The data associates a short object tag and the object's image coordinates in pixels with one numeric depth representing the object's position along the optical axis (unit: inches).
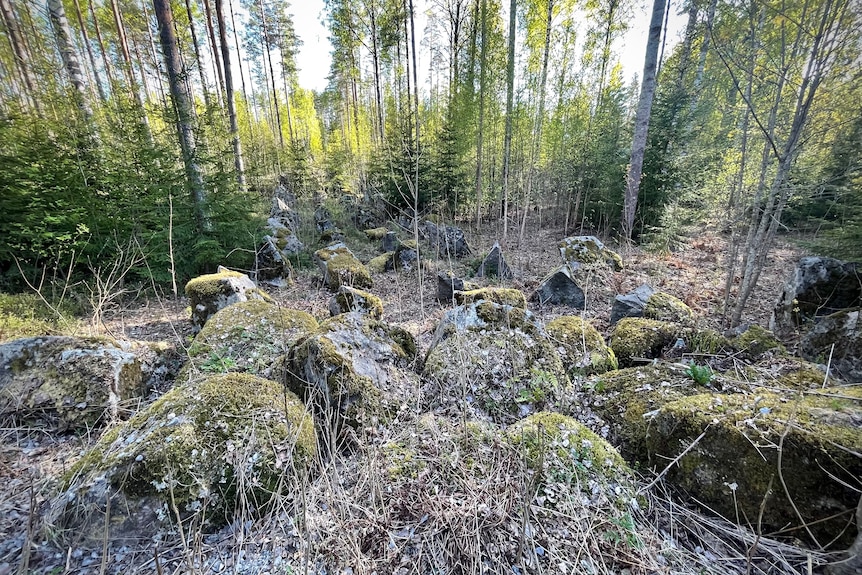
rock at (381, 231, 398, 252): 365.7
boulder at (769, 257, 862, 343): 142.6
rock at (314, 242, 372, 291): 243.3
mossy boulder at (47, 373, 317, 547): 67.2
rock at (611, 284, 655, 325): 170.4
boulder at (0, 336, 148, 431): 100.3
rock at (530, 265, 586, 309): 211.2
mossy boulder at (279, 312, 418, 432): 96.3
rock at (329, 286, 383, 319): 180.5
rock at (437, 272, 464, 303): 223.0
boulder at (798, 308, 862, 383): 107.6
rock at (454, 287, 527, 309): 170.4
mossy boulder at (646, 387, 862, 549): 63.4
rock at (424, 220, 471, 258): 334.3
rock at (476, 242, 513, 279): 263.1
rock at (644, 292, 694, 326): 165.2
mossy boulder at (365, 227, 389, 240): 407.2
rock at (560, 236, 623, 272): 258.4
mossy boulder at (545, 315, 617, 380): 124.9
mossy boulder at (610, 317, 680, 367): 132.9
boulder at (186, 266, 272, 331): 171.3
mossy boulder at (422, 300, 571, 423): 108.1
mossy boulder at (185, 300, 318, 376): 118.1
